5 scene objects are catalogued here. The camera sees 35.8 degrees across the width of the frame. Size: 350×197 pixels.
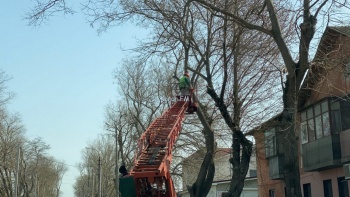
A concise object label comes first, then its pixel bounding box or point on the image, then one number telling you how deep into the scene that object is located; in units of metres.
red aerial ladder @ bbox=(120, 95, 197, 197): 14.70
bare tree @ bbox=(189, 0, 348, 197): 16.23
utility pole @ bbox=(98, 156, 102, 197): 56.33
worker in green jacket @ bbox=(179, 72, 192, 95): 21.27
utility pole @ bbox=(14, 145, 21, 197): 52.77
